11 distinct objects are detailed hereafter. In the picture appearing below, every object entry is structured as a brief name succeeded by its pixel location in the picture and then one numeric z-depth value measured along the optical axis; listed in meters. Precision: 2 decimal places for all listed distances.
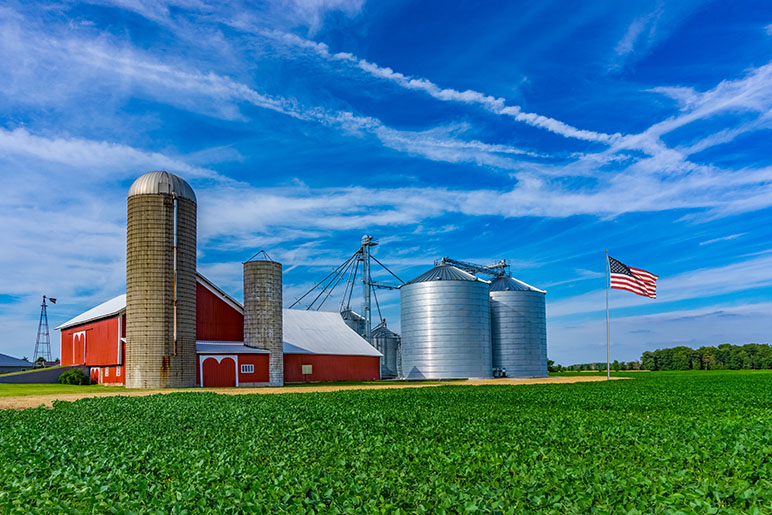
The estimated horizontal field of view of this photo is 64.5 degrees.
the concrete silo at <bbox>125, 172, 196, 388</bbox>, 44.28
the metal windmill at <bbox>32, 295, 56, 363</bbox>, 106.06
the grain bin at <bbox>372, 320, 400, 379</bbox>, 77.88
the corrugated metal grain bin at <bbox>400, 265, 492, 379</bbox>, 63.66
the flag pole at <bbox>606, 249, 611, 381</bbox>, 56.72
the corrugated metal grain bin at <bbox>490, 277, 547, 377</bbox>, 68.56
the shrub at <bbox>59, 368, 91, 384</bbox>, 52.93
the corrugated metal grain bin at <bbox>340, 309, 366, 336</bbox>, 82.12
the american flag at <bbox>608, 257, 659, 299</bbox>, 51.34
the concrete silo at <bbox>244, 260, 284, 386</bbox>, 51.69
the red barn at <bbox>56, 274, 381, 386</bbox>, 49.50
